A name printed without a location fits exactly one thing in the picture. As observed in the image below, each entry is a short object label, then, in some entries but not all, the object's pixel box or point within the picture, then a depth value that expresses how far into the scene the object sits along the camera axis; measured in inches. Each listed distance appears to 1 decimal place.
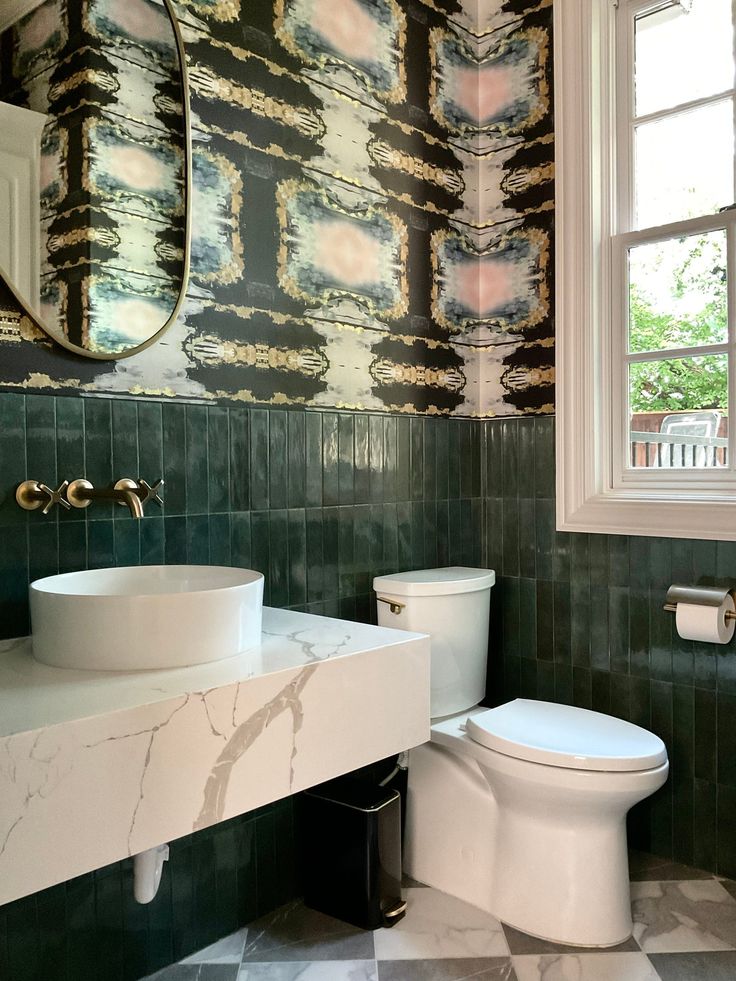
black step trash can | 74.3
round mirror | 59.7
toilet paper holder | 78.0
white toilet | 69.4
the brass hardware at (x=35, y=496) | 59.2
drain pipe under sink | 52.0
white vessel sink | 49.6
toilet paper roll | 77.4
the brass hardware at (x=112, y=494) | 60.2
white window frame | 89.7
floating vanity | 38.4
